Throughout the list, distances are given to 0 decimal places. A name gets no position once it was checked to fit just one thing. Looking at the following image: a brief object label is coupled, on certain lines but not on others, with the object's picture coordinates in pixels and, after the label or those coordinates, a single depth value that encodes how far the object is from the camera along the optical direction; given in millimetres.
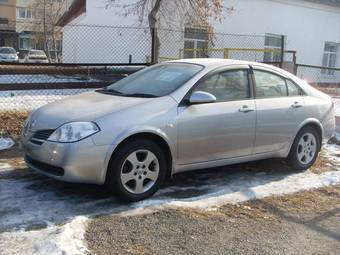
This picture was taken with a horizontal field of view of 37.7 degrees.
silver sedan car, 5109
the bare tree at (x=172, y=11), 20297
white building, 21203
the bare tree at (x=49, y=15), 37356
